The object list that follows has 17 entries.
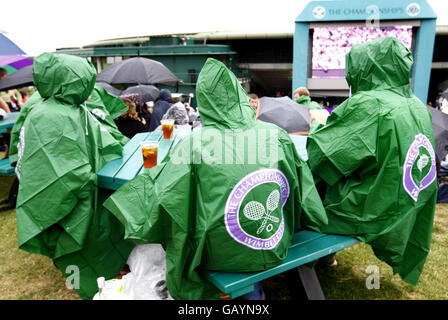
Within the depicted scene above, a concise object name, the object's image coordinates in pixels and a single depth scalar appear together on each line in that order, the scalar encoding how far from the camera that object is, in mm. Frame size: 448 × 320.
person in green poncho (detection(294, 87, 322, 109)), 5436
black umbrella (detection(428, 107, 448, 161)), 4504
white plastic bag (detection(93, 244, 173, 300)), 2070
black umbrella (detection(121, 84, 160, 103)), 6414
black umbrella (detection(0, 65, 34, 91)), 6008
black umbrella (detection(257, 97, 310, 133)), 4012
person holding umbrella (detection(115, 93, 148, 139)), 4507
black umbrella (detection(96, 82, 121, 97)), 6385
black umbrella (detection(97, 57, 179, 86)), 6887
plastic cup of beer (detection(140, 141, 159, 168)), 2381
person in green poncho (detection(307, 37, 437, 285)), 2183
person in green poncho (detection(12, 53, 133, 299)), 2252
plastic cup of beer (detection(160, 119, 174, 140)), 3258
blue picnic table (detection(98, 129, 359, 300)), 1754
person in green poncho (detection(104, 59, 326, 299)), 1672
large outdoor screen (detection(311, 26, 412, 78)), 13203
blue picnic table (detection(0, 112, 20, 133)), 4797
